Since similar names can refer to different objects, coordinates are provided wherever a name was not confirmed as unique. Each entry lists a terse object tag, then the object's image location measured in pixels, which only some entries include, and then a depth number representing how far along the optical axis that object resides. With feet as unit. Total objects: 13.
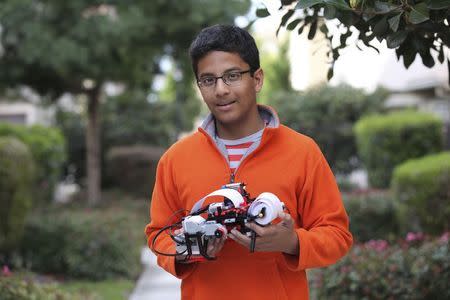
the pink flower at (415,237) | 19.75
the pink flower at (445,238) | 17.19
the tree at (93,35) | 37.01
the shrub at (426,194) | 21.86
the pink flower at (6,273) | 16.20
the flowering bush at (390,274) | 15.78
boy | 7.82
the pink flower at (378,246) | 19.68
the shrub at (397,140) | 35.76
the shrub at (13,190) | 23.62
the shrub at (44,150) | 38.65
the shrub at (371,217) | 28.84
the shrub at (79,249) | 27.53
